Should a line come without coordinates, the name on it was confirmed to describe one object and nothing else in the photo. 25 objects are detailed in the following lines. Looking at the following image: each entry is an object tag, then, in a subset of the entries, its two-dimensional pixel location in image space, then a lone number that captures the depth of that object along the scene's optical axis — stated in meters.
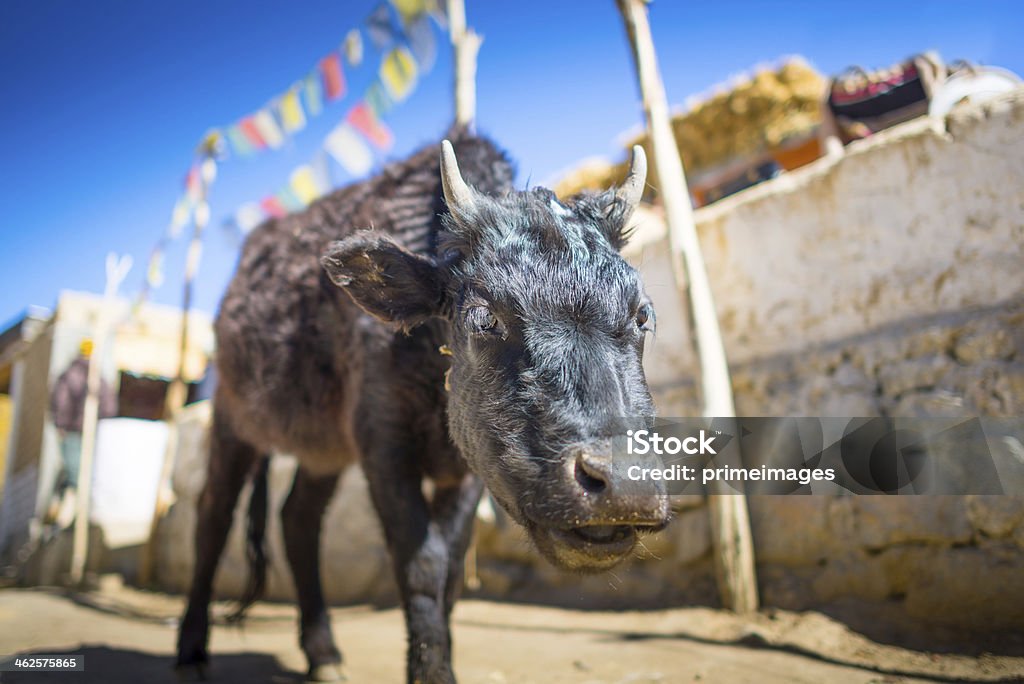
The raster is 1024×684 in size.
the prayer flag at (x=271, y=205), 7.70
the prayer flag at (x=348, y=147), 6.90
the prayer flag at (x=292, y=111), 7.11
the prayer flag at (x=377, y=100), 6.79
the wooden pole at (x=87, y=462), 8.55
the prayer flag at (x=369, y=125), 6.88
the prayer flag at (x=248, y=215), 7.82
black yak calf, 1.80
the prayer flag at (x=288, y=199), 7.32
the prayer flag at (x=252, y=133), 7.47
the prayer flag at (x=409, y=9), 6.32
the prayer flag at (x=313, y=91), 6.96
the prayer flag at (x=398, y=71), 6.55
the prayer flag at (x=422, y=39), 6.45
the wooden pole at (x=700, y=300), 3.73
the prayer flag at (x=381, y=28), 6.50
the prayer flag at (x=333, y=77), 6.82
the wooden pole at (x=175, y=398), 8.20
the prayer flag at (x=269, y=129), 7.38
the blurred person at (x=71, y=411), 9.99
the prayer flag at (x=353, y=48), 6.72
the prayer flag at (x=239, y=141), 7.58
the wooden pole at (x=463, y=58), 6.71
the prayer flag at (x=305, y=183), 7.20
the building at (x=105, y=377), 9.45
